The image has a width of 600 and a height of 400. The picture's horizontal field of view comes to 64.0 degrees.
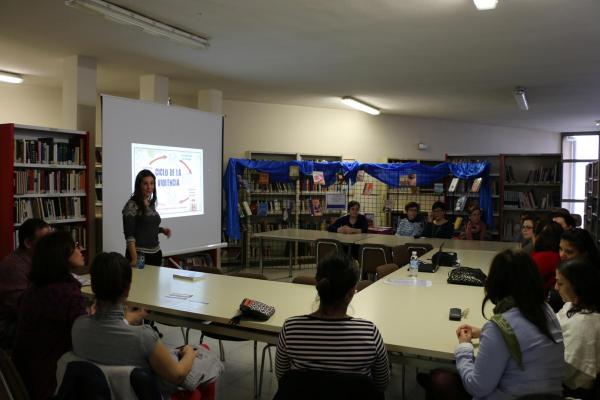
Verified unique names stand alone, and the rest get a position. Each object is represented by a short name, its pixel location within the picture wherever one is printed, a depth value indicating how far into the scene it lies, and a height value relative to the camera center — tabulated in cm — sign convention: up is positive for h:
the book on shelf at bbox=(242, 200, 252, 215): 844 -48
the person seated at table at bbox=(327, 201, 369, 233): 723 -61
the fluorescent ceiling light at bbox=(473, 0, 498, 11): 380 +145
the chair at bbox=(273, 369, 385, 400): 170 -73
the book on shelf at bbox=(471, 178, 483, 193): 807 +1
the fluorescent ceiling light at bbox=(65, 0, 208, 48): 423 +152
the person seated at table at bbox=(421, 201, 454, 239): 677 -58
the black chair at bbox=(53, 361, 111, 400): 175 -75
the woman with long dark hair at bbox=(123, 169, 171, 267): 427 -39
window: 1280 +57
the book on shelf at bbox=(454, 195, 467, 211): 836 -31
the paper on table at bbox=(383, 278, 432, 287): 364 -75
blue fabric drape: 813 +20
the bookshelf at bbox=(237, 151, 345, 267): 863 -55
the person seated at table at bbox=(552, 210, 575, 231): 445 -31
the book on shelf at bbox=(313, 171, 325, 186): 868 +8
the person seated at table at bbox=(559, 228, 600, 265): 312 -39
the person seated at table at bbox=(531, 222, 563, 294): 342 -47
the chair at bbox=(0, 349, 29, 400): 199 -85
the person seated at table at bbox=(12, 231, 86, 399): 221 -69
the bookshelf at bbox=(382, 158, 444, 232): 969 -32
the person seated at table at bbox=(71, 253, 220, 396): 191 -63
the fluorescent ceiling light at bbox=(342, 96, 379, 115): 870 +149
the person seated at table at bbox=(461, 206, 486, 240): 729 -65
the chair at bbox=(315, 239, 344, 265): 614 -81
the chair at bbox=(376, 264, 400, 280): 421 -77
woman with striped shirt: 188 -62
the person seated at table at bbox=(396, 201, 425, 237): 701 -59
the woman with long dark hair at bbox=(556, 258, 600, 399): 207 -63
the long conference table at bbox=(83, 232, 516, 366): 235 -77
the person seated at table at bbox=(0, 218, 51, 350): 291 -69
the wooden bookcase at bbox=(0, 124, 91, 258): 516 -3
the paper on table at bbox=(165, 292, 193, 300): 317 -77
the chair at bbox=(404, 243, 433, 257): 558 -74
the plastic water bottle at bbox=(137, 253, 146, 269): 420 -73
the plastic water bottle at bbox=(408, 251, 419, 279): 408 -71
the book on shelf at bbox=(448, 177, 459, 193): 838 +1
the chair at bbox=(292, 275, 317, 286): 371 -77
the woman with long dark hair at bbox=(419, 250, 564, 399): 184 -60
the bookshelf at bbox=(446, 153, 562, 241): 805 -2
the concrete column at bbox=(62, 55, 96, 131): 626 +112
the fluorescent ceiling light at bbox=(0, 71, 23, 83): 725 +152
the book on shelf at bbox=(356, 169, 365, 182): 890 +15
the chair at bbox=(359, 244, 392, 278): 579 -89
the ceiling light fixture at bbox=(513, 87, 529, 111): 752 +145
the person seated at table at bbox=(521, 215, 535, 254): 483 -43
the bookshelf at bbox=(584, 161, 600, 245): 786 -22
